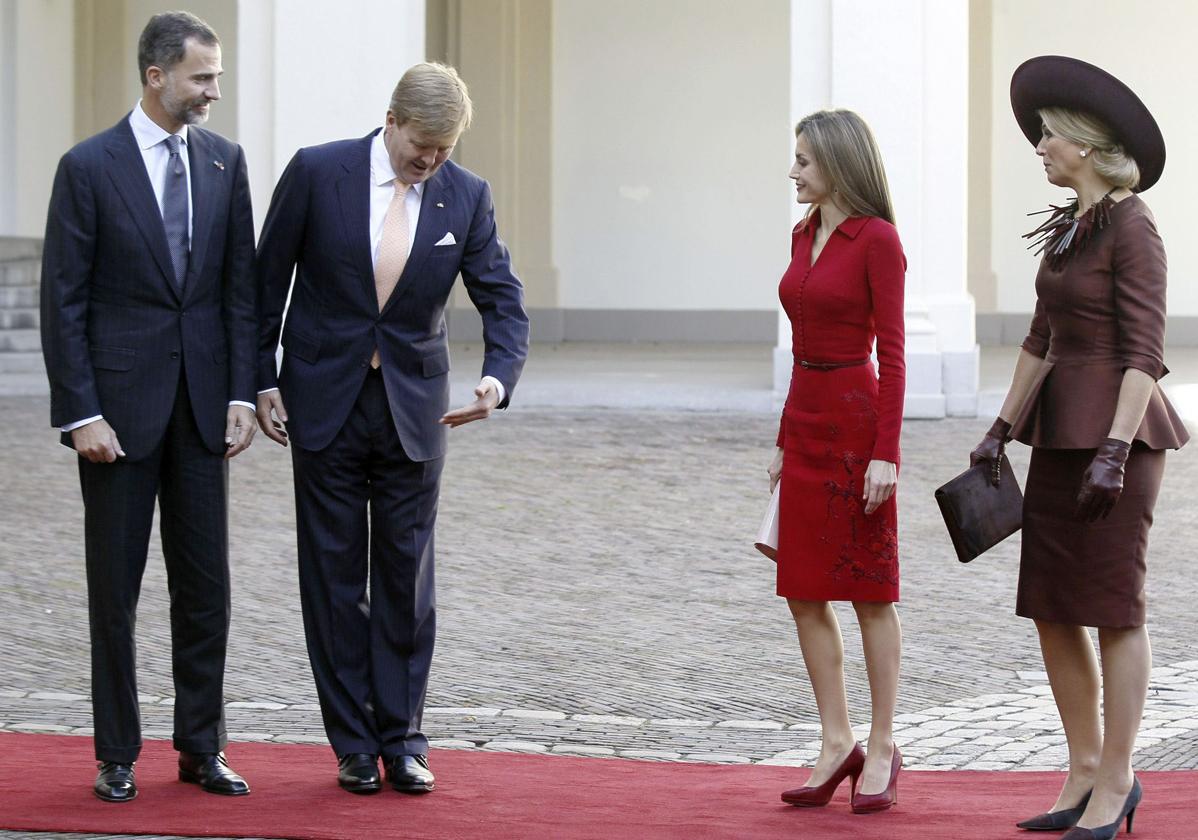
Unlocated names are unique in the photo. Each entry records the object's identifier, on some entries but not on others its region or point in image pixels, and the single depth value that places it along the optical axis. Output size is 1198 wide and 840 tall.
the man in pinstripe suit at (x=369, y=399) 9.46
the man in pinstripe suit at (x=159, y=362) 9.12
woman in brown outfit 8.40
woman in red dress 8.98
